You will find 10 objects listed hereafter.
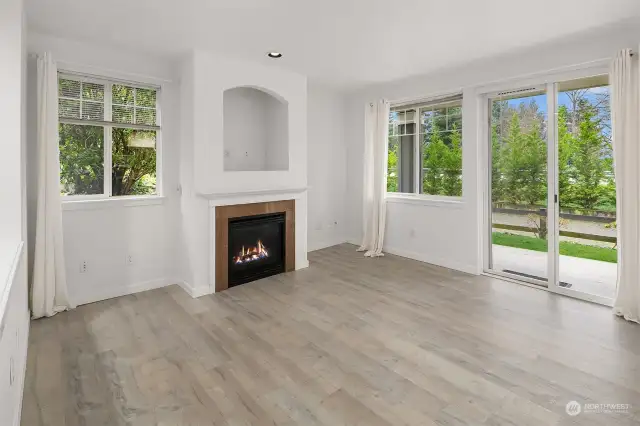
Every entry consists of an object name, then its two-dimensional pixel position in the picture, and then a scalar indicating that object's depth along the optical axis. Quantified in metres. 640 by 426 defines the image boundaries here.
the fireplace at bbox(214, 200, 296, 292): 4.30
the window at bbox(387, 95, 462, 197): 5.22
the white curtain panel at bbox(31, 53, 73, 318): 3.42
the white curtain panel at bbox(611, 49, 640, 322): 3.38
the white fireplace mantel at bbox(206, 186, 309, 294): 4.20
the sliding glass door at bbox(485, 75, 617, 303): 3.88
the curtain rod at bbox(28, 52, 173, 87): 3.67
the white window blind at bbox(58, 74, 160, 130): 3.79
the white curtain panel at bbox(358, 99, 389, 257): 5.86
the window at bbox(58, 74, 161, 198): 3.83
